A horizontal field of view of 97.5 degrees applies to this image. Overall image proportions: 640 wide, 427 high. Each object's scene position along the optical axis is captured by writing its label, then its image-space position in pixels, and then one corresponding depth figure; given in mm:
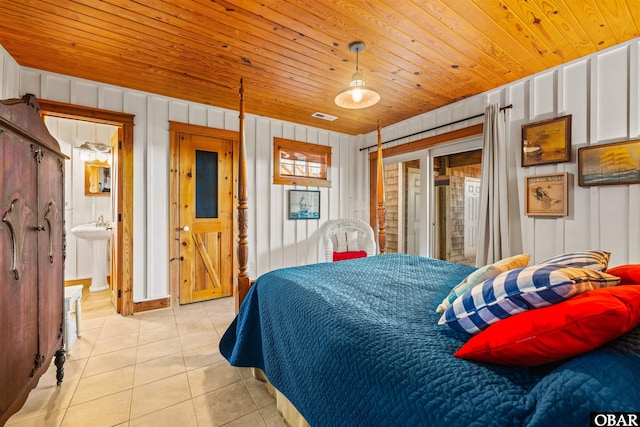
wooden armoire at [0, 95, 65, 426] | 1219
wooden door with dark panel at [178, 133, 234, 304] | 3512
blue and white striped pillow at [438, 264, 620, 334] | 848
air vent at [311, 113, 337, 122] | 3950
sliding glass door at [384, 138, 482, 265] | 3596
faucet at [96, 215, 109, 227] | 4122
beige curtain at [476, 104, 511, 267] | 2859
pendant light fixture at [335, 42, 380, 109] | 2164
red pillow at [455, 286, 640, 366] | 700
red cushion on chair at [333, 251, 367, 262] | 4090
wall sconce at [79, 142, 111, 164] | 4105
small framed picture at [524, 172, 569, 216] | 2553
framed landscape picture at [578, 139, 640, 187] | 2188
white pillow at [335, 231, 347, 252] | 4262
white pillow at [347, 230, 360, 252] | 4289
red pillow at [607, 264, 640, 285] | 1109
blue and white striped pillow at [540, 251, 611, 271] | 1083
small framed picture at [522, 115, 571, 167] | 2533
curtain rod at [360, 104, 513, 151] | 2942
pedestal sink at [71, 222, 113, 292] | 3691
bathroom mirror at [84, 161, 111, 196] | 4328
